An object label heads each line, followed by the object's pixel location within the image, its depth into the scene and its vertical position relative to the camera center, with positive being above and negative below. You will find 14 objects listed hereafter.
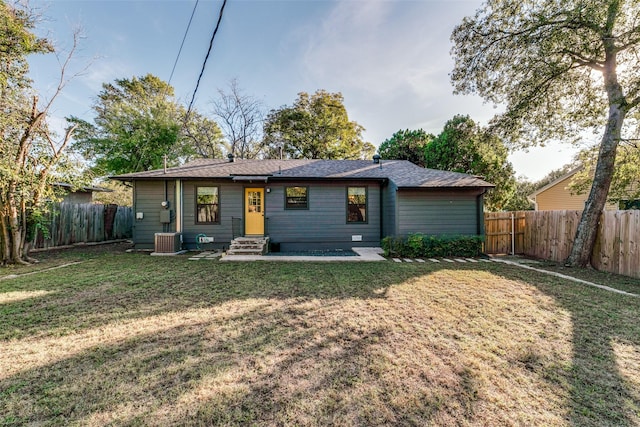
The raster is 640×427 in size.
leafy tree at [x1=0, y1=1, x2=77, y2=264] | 6.32 +2.00
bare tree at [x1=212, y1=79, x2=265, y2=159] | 18.86 +7.72
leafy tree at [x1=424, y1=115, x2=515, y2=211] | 14.70 +3.18
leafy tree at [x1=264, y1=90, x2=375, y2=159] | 21.23 +7.52
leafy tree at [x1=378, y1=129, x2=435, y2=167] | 17.70 +4.98
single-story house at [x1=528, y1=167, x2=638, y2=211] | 15.48 +1.03
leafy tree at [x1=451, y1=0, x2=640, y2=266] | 6.12 +4.12
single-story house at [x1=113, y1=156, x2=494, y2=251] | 8.76 +0.36
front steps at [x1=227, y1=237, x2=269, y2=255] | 8.29 -1.02
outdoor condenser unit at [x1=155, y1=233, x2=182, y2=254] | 8.58 -0.90
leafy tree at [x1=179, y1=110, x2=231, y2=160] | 19.75 +6.48
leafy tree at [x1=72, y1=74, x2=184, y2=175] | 16.11 +5.57
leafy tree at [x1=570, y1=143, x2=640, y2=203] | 7.60 +1.50
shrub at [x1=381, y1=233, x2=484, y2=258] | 8.00 -1.02
